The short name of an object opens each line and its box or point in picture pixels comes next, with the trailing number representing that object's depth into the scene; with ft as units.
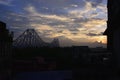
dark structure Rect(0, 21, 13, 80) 22.49
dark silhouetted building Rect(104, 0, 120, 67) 27.21
